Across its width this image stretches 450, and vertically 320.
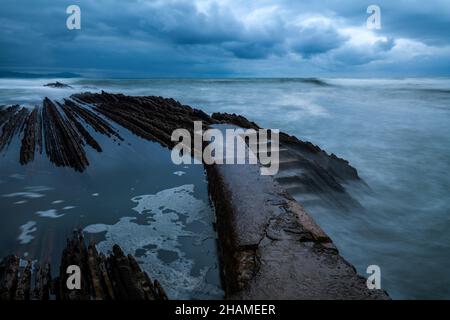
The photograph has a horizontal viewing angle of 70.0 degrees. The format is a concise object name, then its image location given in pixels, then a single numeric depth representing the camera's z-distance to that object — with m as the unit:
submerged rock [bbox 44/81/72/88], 30.60
